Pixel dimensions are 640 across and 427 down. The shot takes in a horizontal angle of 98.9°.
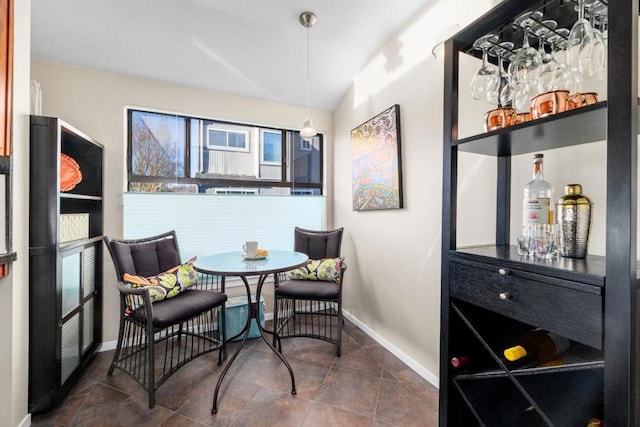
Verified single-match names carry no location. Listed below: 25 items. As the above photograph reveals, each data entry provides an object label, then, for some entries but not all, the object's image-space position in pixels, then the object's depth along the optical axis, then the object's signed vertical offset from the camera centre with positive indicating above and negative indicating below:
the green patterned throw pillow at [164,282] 1.94 -0.55
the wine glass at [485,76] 1.13 +0.62
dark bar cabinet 0.69 -0.24
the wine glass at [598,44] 0.93 +0.58
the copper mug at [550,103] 0.92 +0.38
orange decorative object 2.01 +0.27
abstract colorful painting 2.34 +0.46
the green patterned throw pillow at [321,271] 2.59 -0.58
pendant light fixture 2.13 +1.50
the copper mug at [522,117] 1.12 +0.39
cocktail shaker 1.01 -0.04
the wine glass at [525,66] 1.01 +0.59
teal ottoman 2.63 -1.05
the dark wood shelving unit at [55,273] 1.65 -0.43
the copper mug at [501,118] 1.13 +0.39
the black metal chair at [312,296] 2.37 -0.74
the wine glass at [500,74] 1.19 +0.63
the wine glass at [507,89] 1.18 +0.54
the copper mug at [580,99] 0.92 +0.38
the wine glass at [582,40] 0.92 +0.60
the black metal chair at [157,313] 1.82 -0.72
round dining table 1.73 -0.38
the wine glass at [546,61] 1.03 +0.61
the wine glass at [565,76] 1.02 +0.51
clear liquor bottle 1.10 +0.05
